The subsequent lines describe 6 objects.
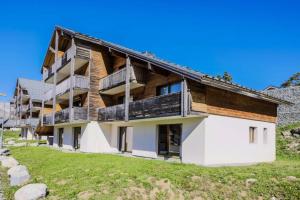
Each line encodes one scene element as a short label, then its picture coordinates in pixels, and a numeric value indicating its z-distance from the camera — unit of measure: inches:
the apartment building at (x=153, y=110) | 480.0
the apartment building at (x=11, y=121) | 1876.2
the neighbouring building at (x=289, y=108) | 872.0
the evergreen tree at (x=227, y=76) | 1581.8
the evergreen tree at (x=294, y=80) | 1771.2
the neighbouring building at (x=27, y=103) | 1480.1
